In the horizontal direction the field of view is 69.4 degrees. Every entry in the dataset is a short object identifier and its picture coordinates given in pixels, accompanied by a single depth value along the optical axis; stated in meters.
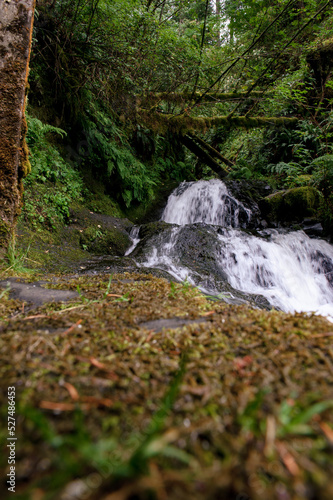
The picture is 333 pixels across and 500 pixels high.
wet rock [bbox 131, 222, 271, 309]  4.62
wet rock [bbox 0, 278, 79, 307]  1.91
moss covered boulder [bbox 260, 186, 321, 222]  7.81
